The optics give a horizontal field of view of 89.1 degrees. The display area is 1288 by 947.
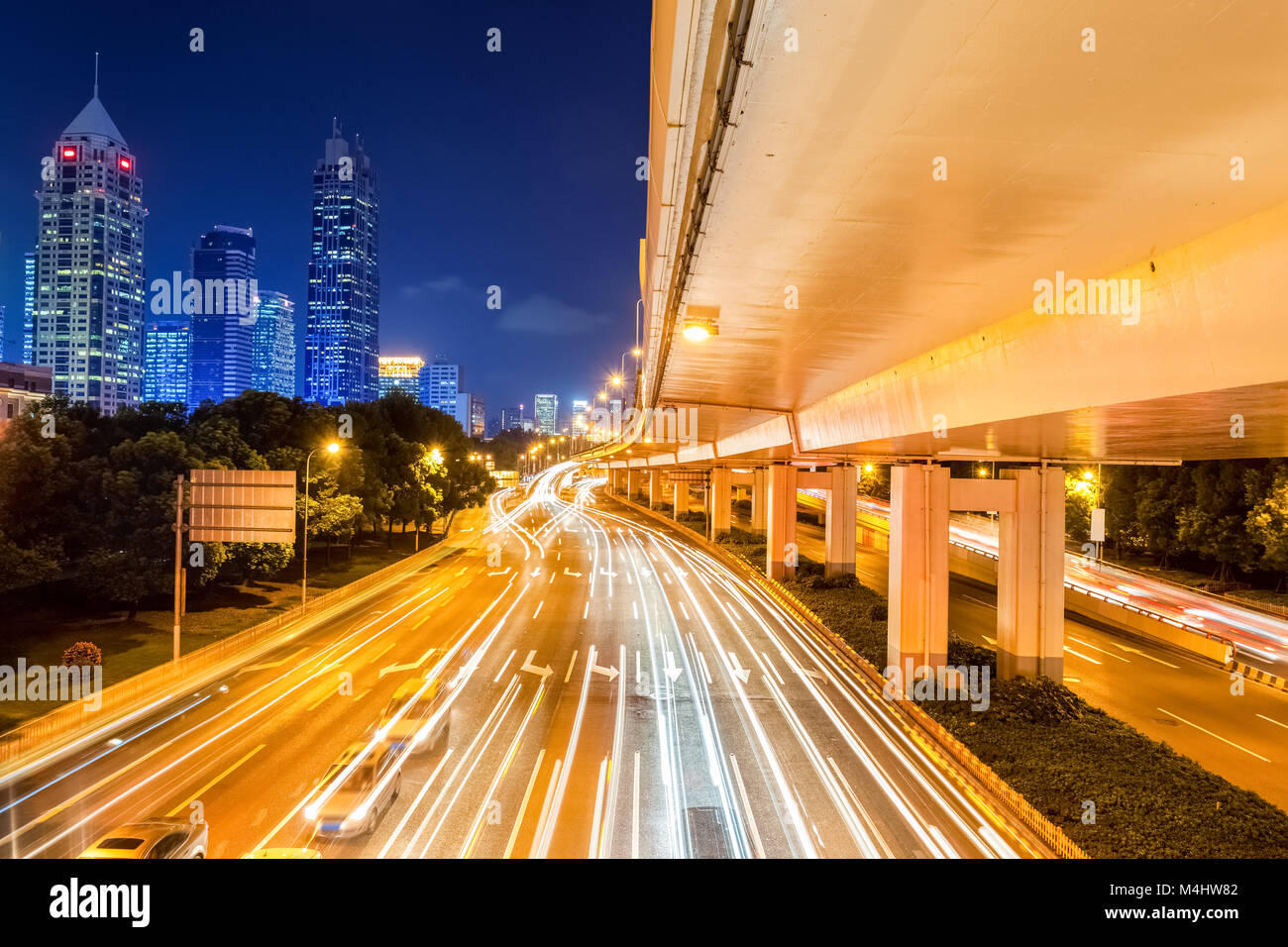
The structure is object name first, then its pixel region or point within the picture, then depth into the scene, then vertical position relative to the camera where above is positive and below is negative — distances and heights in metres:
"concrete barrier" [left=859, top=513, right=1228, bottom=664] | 27.62 -6.59
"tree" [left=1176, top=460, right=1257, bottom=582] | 38.72 -2.13
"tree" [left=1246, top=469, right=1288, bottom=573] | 32.41 -1.92
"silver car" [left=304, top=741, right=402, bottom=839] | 11.62 -6.01
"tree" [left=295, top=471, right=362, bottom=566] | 33.62 -1.73
